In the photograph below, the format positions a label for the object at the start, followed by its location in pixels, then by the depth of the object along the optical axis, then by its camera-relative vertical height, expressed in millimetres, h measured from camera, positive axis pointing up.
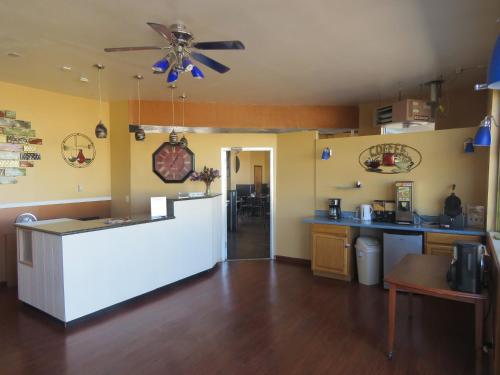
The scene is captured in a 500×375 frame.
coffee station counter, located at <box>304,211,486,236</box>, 3813 -688
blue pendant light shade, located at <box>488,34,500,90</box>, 1421 +503
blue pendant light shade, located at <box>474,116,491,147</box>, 2963 +385
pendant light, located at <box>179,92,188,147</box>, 4746 +576
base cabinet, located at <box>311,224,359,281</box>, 4633 -1147
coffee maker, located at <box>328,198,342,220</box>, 5023 -543
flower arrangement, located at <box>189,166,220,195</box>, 5309 -25
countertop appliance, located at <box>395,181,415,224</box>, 4371 -366
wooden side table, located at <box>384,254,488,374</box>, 2283 -840
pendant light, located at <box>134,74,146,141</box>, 4270 +1342
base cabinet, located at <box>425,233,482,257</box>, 3814 -839
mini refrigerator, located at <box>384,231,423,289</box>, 4090 -937
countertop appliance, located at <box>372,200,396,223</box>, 4562 -521
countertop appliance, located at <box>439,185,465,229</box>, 4000 -508
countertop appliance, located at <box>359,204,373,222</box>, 4719 -563
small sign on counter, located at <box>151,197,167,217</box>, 4312 -428
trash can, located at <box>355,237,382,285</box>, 4430 -1243
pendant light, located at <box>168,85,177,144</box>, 4398 +1068
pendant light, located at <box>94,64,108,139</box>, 4013 +591
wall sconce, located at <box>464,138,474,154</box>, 4020 +374
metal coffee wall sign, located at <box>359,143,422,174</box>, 4504 +257
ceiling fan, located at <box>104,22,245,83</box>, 2505 +1065
